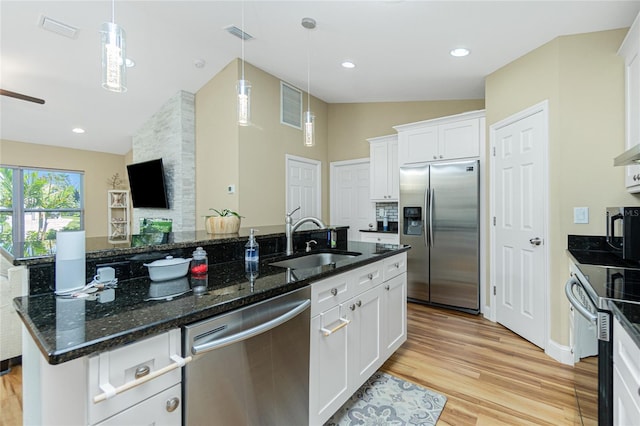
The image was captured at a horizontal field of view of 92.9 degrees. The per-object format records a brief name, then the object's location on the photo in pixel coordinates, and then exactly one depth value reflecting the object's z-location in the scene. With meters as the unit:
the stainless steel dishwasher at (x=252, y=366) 1.01
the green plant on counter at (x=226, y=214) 2.22
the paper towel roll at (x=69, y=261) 1.19
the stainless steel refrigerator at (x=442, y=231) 3.48
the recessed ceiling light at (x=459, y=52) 2.92
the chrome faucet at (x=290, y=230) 2.29
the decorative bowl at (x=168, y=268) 1.41
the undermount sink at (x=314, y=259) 2.23
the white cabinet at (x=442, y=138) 3.54
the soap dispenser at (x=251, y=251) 1.86
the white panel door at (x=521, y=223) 2.68
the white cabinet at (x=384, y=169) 4.49
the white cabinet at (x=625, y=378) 0.93
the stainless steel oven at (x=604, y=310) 1.20
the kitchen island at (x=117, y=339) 0.79
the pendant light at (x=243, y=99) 2.02
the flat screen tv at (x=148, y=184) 4.62
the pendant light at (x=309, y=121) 2.53
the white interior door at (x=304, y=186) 4.65
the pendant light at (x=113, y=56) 1.41
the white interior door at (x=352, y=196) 5.06
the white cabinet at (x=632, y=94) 2.02
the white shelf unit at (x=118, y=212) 6.55
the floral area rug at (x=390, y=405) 1.81
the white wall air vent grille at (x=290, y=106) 4.41
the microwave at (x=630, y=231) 1.90
